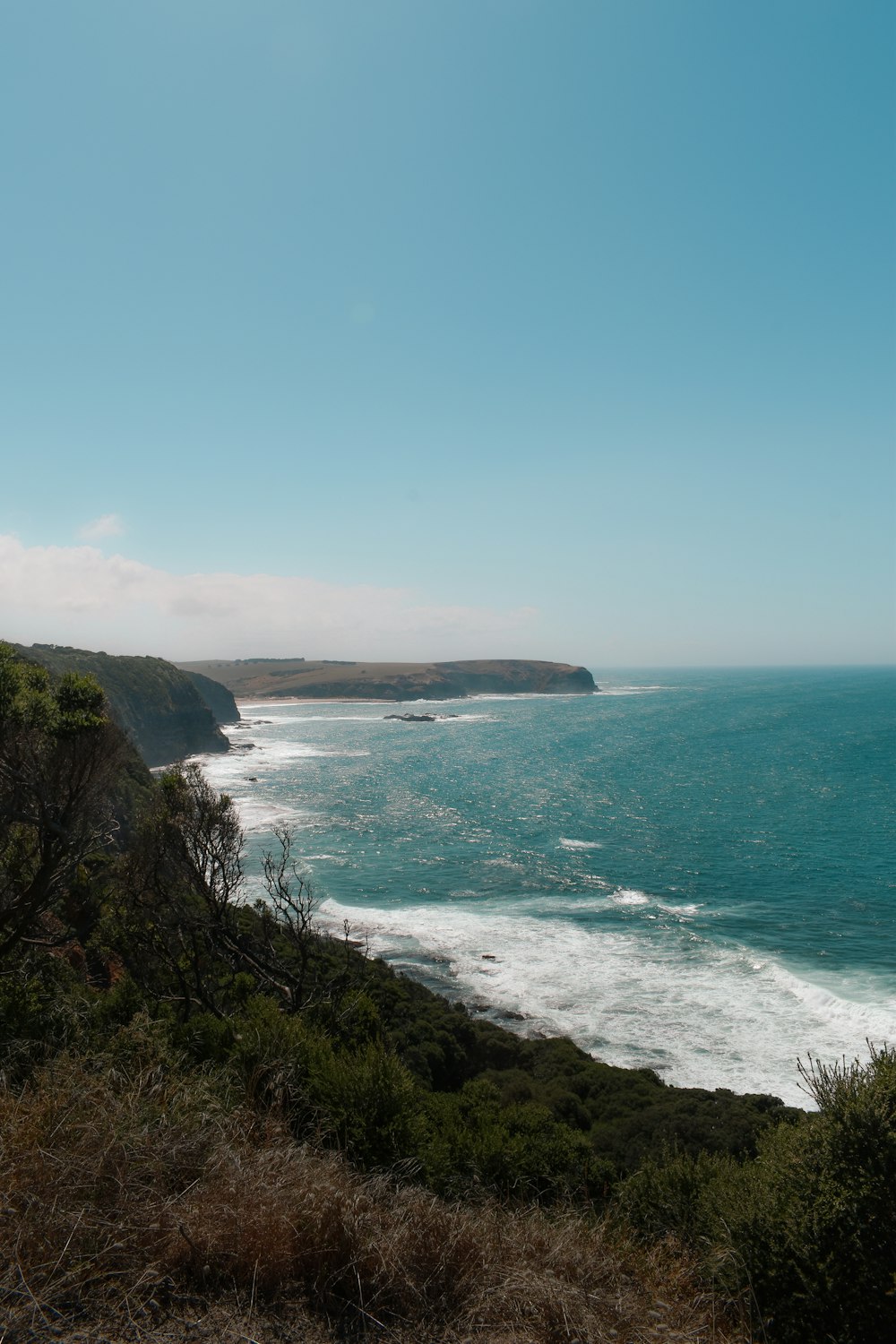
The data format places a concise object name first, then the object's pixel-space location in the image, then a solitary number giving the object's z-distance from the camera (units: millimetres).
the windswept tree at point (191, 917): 18094
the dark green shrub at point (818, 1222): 7711
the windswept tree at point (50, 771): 12625
